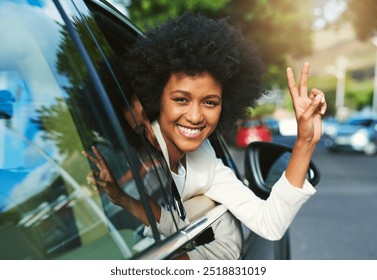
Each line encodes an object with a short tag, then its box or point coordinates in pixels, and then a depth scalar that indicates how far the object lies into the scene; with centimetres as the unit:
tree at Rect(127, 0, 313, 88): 1181
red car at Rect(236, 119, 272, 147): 1677
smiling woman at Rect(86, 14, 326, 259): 153
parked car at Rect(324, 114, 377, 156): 1736
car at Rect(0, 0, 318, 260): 116
